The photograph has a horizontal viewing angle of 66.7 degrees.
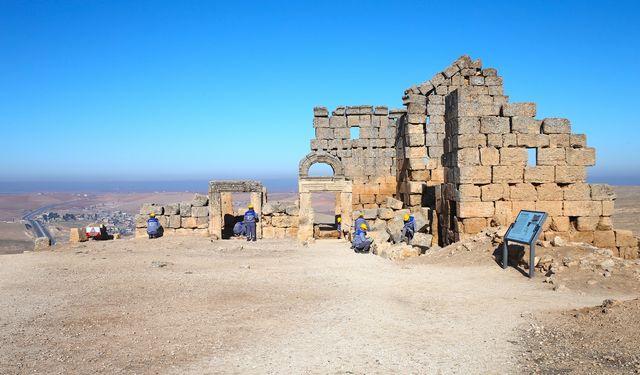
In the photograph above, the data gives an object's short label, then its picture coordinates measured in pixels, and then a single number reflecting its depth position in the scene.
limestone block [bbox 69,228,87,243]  17.39
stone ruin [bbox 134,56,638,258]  12.19
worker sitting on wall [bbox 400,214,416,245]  14.25
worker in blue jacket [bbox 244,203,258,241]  17.84
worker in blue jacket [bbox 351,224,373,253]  13.46
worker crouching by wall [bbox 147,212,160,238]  17.92
